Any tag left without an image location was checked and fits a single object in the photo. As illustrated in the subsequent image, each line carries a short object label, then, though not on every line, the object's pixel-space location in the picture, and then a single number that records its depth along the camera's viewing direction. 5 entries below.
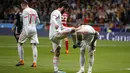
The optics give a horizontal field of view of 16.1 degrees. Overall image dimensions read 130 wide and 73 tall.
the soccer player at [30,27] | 18.39
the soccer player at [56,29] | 16.41
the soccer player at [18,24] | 22.47
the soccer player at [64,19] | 24.35
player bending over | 15.35
